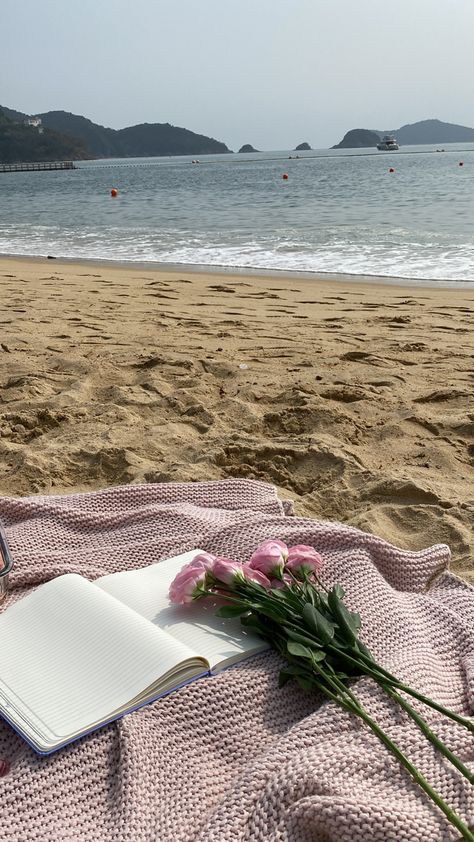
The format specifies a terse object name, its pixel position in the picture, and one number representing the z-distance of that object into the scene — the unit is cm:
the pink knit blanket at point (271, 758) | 144
